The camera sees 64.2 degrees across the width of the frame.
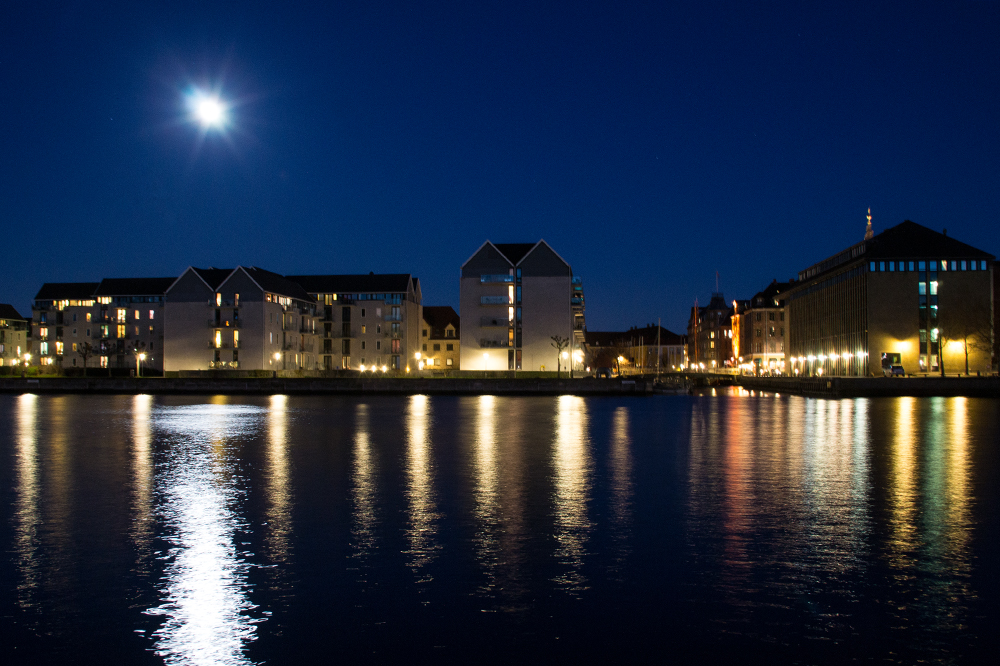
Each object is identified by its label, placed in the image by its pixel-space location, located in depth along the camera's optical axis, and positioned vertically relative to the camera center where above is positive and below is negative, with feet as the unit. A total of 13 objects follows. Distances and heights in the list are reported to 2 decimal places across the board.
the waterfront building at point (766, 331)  531.50 +19.93
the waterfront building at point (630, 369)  579.72 -6.52
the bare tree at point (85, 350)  348.59 +6.37
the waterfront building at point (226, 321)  319.47 +17.14
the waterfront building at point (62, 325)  368.48 +18.56
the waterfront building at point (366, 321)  359.46 +18.77
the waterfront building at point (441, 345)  418.10 +8.92
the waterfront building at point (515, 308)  310.45 +20.93
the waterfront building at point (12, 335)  486.38 +18.79
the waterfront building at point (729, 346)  642.72 +11.40
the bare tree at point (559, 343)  302.25 +6.55
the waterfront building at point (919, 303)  310.65 +22.40
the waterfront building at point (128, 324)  353.72 +18.12
